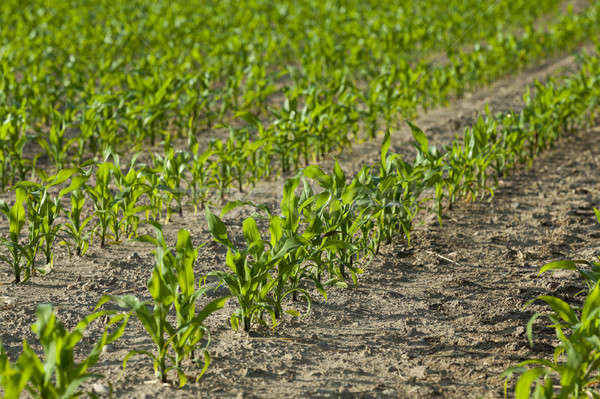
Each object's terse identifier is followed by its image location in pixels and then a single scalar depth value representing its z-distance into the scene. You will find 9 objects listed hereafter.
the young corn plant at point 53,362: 3.98
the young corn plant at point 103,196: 7.17
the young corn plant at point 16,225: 6.28
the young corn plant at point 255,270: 5.38
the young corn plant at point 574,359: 4.01
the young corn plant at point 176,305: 4.68
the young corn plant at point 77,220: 7.02
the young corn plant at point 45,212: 6.47
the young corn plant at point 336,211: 6.30
